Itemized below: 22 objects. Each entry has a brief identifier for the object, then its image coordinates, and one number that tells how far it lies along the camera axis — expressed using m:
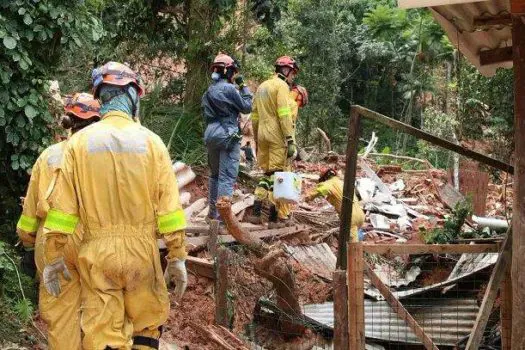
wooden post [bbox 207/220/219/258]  7.95
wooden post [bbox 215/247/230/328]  7.00
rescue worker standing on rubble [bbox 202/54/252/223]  8.93
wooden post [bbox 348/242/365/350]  5.54
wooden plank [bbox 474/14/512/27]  5.43
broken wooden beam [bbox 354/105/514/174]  5.88
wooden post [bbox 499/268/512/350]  5.65
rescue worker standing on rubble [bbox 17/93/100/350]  4.95
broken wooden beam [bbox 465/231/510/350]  5.30
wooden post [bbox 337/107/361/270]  6.22
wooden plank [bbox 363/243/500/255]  5.50
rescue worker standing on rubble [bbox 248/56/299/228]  9.48
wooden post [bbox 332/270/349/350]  5.62
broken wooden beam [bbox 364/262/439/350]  5.50
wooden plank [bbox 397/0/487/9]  4.04
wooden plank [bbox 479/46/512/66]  6.78
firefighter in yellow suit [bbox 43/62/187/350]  4.64
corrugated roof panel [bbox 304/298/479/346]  6.85
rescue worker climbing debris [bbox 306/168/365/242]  8.49
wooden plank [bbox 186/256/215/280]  7.99
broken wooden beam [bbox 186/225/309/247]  8.38
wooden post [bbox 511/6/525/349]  4.72
